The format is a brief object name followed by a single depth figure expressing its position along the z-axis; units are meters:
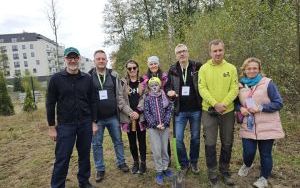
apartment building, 88.31
